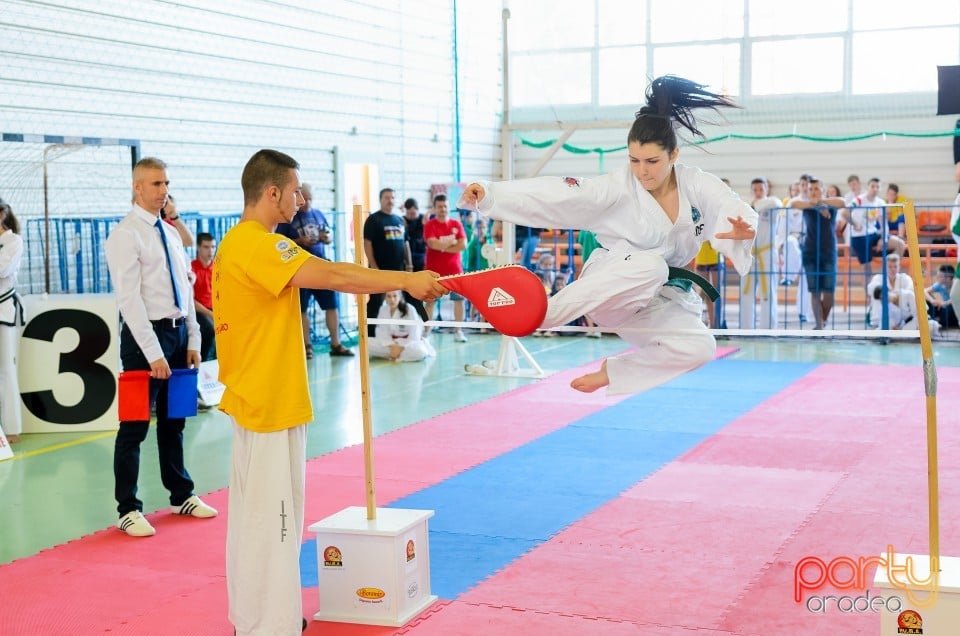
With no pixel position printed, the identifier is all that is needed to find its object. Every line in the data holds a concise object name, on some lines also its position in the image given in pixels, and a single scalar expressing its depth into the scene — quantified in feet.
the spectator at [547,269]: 43.88
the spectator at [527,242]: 42.78
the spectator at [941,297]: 38.37
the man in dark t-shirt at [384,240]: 36.04
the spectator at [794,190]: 45.24
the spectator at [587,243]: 36.26
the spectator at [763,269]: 38.83
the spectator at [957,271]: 23.57
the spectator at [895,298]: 38.01
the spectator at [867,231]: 40.40
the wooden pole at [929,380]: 11.07
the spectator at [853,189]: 44.12
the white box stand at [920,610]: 10.75
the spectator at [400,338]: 34.78
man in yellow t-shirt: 11.82
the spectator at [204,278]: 28.45
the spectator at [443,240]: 37.70
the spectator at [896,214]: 42.39
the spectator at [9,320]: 22.88
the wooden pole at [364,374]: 13.52
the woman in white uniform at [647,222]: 13.57
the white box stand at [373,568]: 12.97
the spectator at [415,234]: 39.47
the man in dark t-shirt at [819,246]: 37.58
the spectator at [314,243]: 33.88
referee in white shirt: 16.39
